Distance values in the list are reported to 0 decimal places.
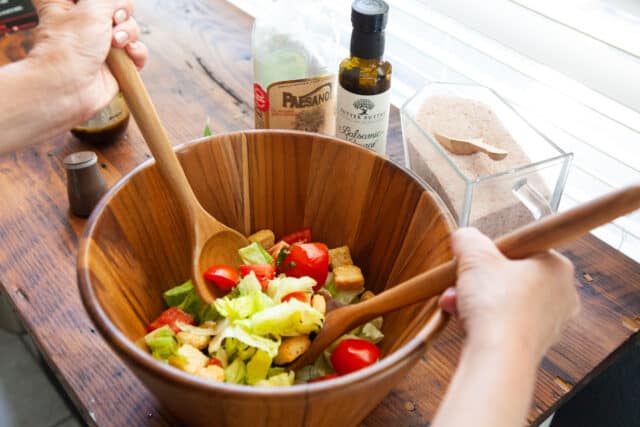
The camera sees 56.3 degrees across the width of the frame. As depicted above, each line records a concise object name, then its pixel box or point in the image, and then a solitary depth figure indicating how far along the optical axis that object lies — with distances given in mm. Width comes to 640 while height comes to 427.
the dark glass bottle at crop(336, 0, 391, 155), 911
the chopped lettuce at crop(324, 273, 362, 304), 926
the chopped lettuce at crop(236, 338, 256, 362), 778
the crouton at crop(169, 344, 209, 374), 725
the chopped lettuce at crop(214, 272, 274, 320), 798
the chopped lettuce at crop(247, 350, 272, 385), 766
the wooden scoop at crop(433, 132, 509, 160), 922
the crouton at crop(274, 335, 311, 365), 792
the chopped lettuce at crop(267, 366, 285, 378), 784
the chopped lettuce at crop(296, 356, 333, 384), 825
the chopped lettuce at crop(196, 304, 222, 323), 856
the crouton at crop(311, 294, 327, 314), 832
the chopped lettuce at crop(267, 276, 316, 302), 833
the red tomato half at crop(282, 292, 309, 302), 831
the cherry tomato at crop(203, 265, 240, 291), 869
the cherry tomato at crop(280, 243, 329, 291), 896
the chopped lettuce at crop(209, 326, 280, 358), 763
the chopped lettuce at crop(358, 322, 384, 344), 846
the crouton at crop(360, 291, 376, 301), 922
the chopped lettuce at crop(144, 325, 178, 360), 771
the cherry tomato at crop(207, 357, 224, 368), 774
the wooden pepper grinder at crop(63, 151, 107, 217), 1015
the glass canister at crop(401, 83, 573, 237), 891
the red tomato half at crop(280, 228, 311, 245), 1003
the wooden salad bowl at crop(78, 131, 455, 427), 584
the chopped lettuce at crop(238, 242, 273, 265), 933
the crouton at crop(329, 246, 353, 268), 946
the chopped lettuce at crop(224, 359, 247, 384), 767
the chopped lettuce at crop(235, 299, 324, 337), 775
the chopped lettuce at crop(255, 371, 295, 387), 749
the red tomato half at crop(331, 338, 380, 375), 775
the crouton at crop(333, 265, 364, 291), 906
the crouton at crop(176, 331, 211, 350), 810
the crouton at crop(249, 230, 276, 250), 979
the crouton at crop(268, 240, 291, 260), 961
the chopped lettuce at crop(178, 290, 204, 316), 890
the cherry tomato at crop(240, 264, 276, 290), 884
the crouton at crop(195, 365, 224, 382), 729
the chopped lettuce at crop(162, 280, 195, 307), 890
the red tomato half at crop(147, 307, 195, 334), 833
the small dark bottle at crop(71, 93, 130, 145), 1179
